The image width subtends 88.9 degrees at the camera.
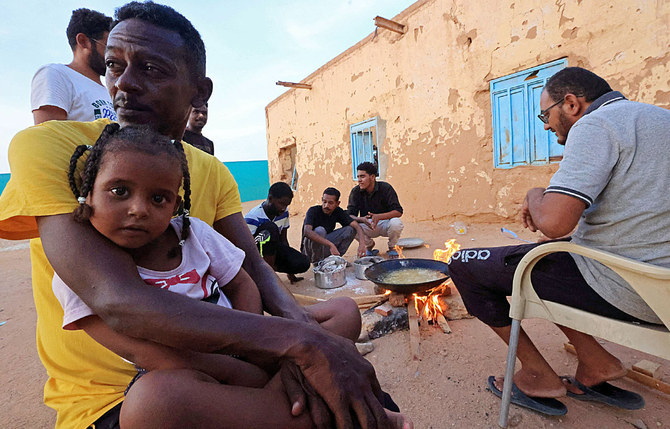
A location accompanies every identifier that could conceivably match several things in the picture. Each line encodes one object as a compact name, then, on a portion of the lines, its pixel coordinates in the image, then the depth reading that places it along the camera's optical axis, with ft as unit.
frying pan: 9.30
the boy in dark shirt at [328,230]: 16.52
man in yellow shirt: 2.70
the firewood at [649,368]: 6.43
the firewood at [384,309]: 9.53
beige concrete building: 14.98
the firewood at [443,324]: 9.05
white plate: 18.60
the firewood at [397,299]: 9.99
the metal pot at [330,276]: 13.37
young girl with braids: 2.85
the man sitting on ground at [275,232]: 14.02
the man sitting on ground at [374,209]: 17.89
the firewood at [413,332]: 8.07
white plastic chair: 4.25
